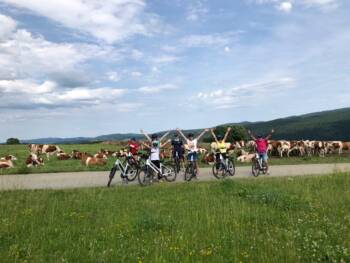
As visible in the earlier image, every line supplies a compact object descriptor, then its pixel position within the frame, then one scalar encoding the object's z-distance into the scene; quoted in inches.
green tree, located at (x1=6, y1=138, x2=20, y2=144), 2648.4
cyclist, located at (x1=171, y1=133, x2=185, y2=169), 858.1
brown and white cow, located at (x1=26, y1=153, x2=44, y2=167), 1155.6
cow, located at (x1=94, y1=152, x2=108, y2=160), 1171.3
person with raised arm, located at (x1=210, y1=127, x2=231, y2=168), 813.2
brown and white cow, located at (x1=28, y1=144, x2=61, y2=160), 1576.0
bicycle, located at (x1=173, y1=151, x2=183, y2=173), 857.4
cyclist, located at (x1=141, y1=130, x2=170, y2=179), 729.6
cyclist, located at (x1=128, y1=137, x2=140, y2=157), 822.5
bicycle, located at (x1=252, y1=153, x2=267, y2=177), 838.5
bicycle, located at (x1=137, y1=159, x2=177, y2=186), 709.9
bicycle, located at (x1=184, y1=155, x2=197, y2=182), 773.3
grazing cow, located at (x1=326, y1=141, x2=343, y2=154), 1603.1
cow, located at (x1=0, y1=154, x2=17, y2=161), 1180.4
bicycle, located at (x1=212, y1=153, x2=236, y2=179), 805.2
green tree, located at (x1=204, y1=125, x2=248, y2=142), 2139.1
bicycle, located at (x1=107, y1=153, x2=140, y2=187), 743.7
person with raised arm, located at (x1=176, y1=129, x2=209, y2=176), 786.2
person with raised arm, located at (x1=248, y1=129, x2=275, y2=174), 847.7
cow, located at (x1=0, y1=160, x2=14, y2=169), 1070.4
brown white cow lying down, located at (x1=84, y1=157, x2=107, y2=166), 1109.5
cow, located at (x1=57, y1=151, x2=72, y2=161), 1375.2
